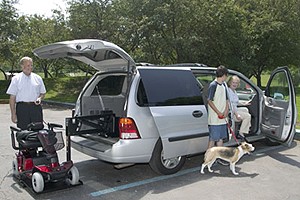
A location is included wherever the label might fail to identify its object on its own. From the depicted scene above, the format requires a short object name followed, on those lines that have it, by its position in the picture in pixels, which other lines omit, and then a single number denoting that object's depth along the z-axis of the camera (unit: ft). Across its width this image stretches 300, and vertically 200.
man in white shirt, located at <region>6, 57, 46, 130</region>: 15.98
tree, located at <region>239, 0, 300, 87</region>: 68.80
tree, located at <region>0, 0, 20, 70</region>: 73.82
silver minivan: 14.61
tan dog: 16.20
